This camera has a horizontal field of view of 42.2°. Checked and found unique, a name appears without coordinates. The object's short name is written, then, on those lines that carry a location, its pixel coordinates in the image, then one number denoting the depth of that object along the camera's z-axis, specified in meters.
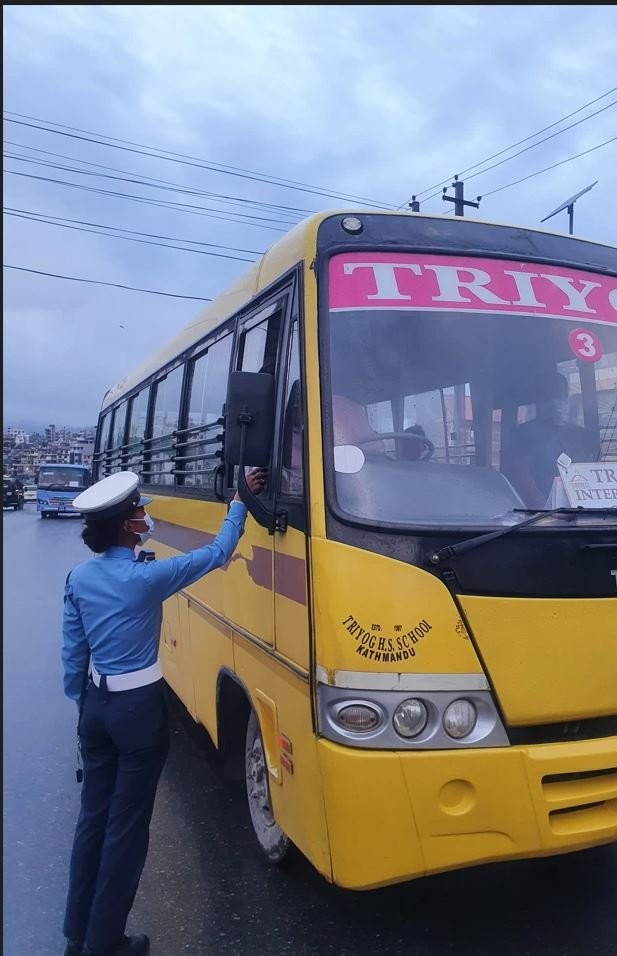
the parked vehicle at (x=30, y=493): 55.03
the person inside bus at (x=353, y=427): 3.08
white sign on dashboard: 3.10
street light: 8.59
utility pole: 15.91
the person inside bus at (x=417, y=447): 3.20
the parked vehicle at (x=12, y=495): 40.59
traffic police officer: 3.10
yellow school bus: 2.71
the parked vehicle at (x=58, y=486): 32.03
